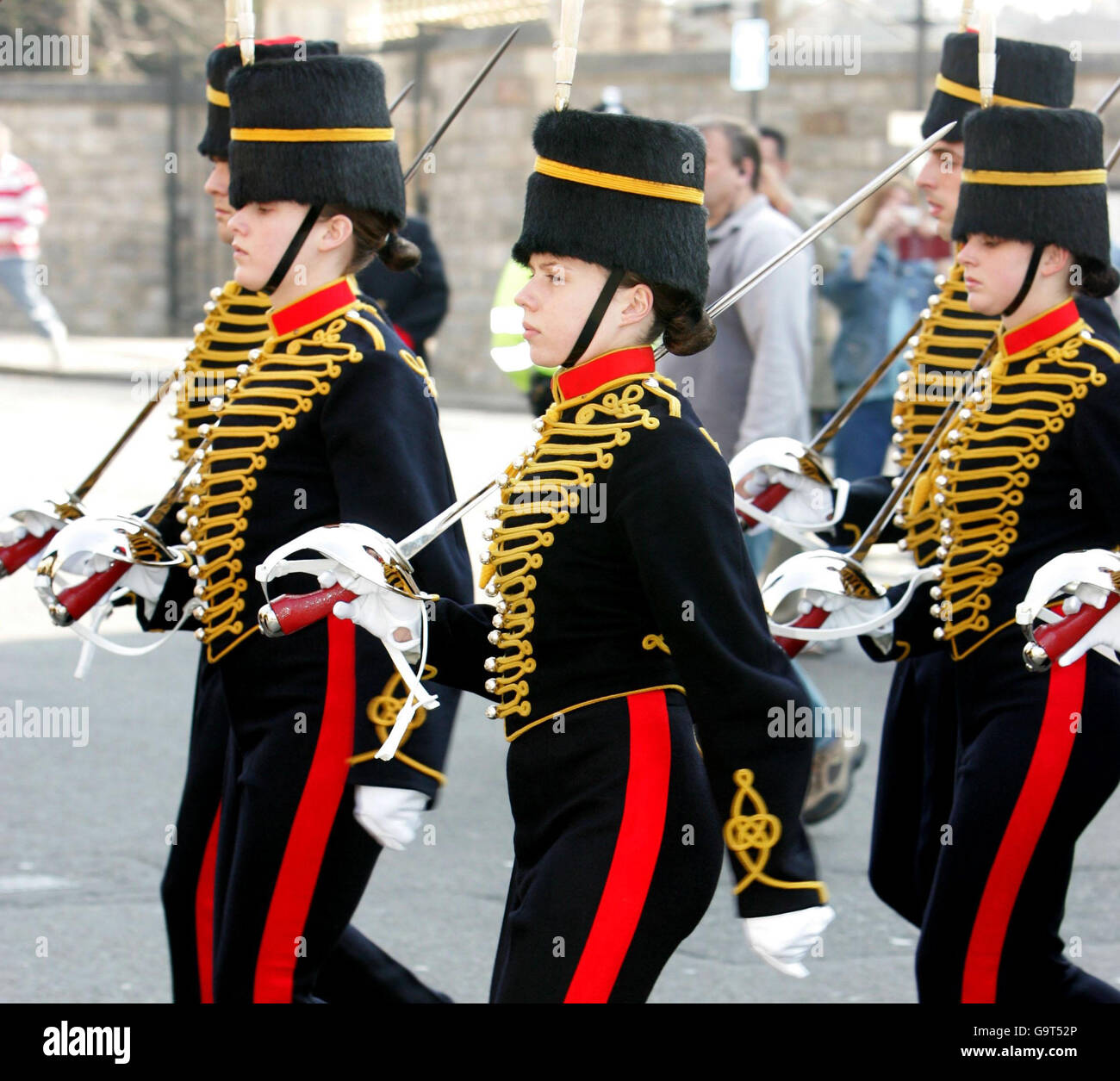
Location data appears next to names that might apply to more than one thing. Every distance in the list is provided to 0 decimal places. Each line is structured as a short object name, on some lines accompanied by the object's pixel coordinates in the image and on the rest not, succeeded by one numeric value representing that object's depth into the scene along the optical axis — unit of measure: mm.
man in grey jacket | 12633
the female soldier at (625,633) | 5863
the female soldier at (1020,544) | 7285
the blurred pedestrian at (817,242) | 15820
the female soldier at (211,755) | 7586
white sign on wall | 26266
